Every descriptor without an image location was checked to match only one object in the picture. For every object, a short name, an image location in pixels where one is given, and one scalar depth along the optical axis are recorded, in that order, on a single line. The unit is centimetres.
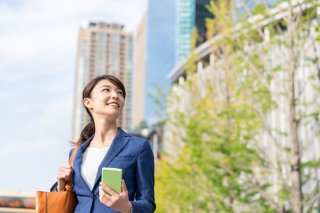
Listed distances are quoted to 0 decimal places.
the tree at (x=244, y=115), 1080
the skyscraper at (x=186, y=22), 6525
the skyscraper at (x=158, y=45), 7006
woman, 208
